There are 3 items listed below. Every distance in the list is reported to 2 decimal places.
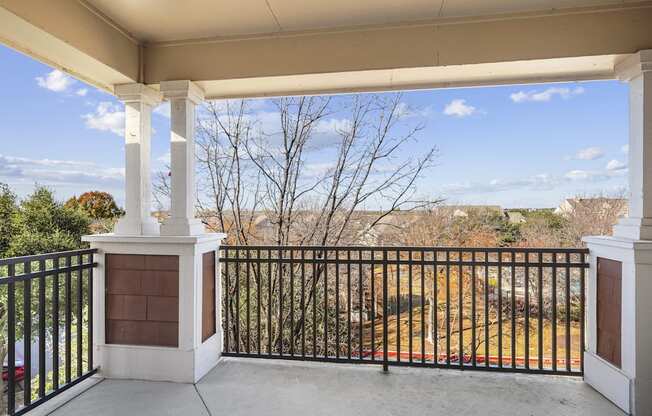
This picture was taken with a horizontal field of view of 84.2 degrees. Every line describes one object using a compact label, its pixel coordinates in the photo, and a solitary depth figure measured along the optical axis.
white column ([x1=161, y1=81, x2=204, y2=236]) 2.74
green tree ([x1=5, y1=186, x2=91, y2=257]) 7.91
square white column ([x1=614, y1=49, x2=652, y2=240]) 2.24
